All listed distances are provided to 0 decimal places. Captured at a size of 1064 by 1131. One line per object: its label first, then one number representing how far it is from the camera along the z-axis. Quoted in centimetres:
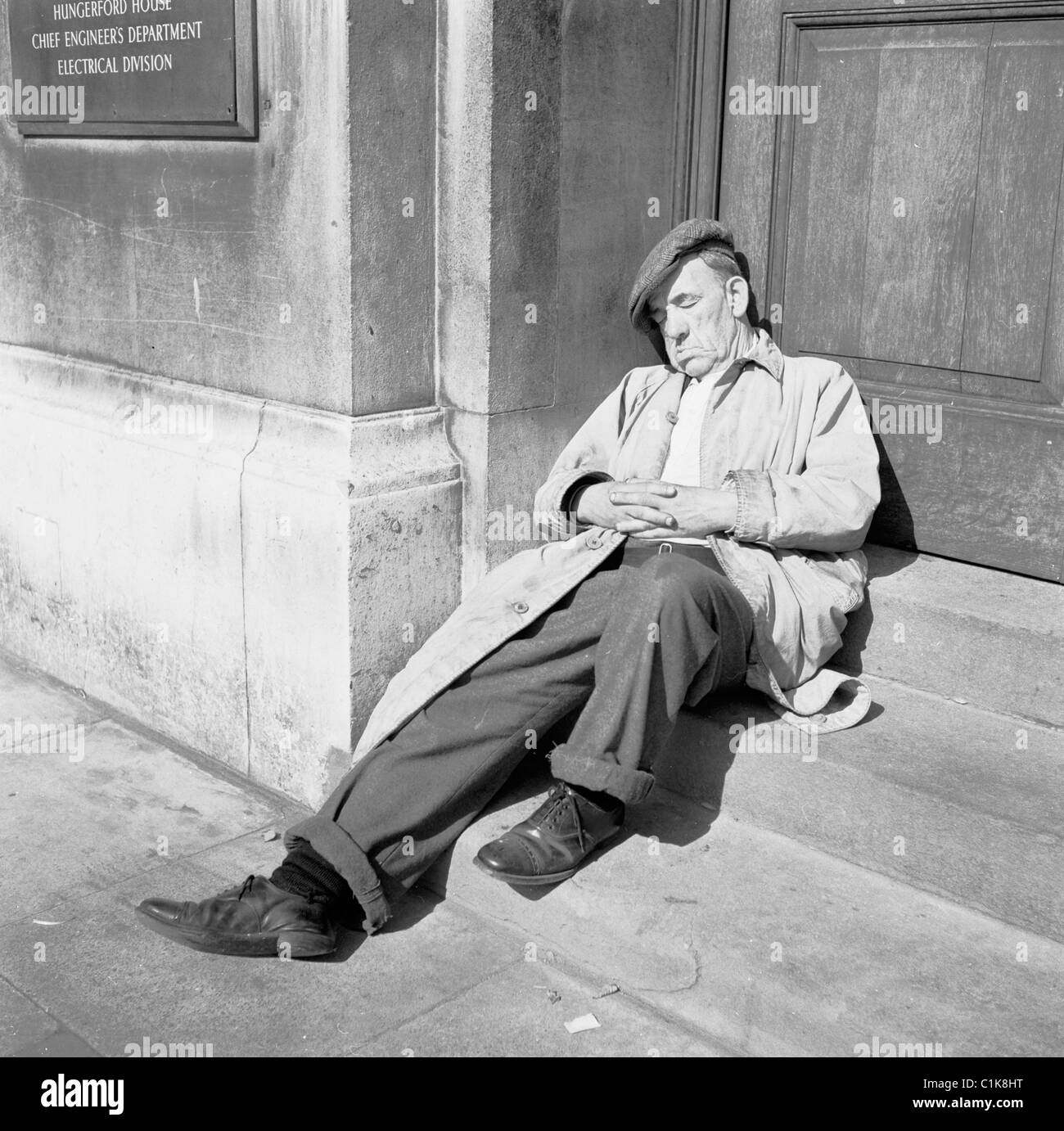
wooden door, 349
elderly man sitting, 315
